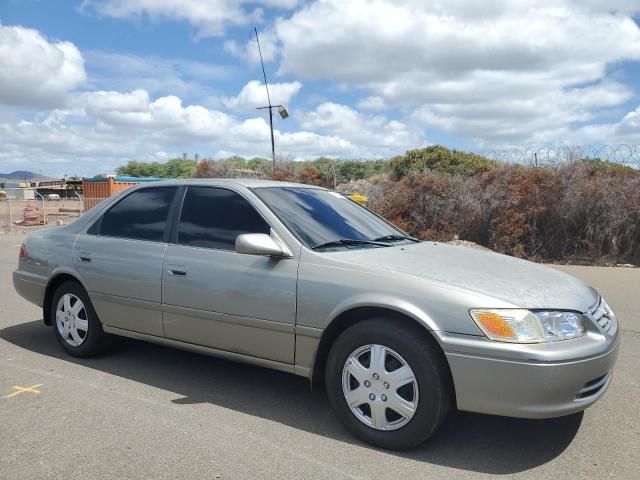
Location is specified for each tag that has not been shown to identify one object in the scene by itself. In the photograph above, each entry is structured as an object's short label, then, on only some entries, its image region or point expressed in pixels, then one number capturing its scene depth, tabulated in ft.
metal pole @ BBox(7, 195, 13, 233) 75.70
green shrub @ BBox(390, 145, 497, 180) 136.77
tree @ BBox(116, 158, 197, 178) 324.76
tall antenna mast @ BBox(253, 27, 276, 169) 78.68
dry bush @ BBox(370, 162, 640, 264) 40.06
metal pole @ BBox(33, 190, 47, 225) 79.56
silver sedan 10.72
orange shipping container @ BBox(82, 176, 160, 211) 106.93
